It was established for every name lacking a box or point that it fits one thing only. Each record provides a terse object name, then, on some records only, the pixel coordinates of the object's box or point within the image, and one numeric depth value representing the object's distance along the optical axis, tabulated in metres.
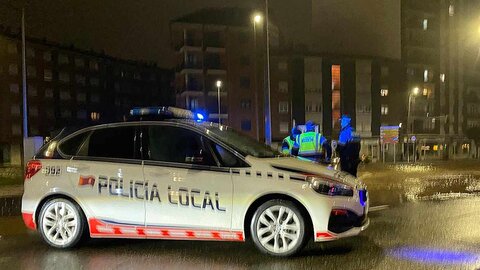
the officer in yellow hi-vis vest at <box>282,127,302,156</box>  9.73
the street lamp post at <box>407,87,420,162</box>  63.05
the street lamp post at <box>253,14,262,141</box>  58.31
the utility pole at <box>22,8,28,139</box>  17.83
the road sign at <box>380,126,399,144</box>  35.81
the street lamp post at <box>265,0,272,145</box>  16.56
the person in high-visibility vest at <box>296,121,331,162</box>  9.45
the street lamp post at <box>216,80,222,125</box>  59.91
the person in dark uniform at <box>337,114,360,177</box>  9.33
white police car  5.82
